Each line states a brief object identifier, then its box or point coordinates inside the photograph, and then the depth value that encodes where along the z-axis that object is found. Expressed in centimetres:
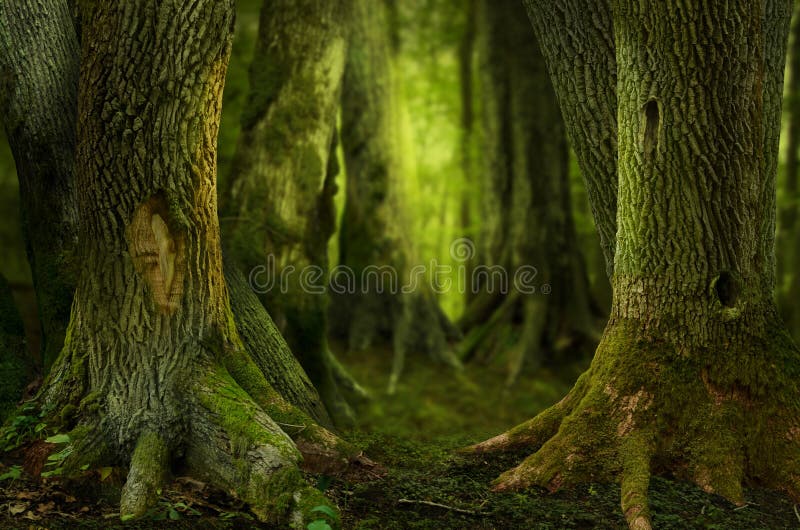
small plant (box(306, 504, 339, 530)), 369
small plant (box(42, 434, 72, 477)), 423
